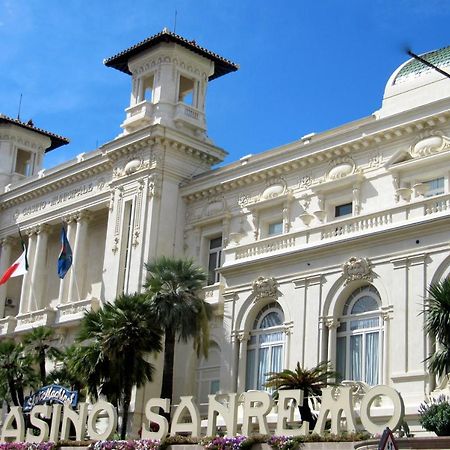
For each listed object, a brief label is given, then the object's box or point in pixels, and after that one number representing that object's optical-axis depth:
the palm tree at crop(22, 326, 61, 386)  46.66
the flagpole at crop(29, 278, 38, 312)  55.95
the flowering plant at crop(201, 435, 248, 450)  30.68
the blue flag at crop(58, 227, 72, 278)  50.84
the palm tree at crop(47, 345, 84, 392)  39.91
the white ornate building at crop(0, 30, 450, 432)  35.31
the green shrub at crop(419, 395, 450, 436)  26.72
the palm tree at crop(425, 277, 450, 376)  28.47
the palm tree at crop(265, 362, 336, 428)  33.25
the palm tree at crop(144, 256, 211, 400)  39.47
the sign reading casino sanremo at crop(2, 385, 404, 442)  29.05
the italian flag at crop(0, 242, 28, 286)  52.81
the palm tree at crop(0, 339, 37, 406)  46.69
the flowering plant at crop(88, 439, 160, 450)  33.28
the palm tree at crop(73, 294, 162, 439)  38.66
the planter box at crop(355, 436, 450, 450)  23.42
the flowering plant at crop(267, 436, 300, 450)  29.08
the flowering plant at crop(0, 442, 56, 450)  36.53
